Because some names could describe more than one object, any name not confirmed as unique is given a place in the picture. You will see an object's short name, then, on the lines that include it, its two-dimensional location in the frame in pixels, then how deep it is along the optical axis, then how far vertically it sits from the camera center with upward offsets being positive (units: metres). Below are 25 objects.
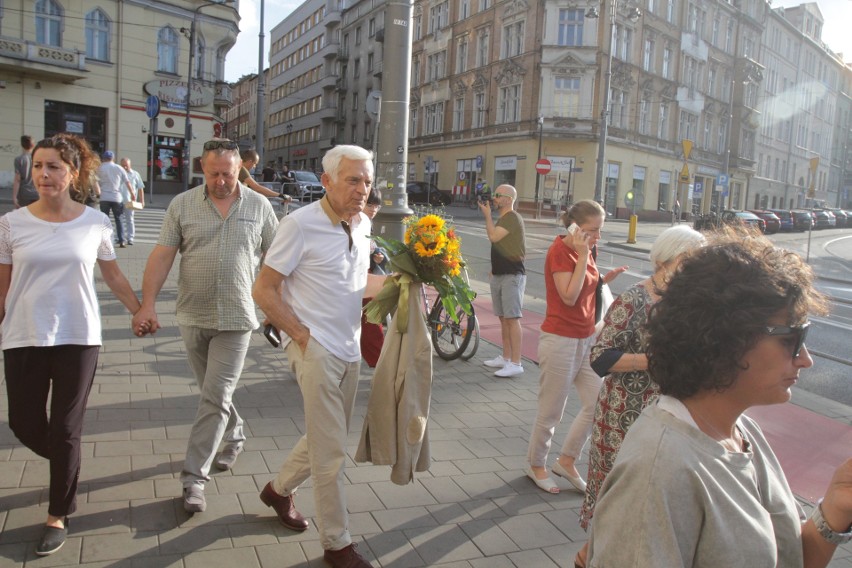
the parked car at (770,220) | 39.88 +0.71
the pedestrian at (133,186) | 13.99 +0.18
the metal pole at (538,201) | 37.93 +1.07
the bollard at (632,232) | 25.92 -0.25
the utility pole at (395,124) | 8.49 +1.08
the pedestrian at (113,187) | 12.99 +0.18
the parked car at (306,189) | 29.83 +0.78
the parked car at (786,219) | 42.78 +0.89
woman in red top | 4.29 -0.76
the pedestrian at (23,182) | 9.58 +0.13
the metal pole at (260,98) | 24.40 +3.87
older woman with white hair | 3.05 -0.61
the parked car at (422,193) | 42.34 +1.25
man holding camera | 6.79 -0.51
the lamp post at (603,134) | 26.95 +3.60
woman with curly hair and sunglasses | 1.45 -0.46
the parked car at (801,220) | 44.38 +0.94
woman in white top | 3.22 -0.60
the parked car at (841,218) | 56.53 +1.53
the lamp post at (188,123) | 26.39 +2.99
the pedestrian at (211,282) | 3.76 -0.43
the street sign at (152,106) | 20.58 +2.72
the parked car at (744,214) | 32.15 +0.78
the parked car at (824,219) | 51.09 +1.24
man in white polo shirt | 3.21 -0.48
